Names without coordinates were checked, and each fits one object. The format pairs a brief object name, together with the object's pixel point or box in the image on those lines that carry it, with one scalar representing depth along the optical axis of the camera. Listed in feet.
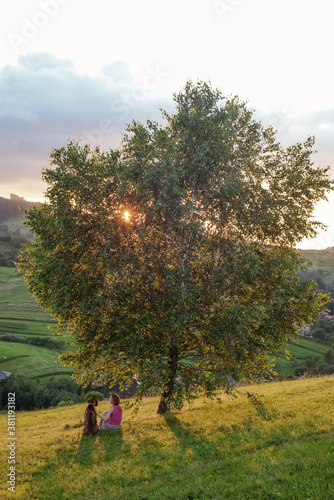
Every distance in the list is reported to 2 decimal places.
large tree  53.21
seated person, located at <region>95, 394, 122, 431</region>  55.26
